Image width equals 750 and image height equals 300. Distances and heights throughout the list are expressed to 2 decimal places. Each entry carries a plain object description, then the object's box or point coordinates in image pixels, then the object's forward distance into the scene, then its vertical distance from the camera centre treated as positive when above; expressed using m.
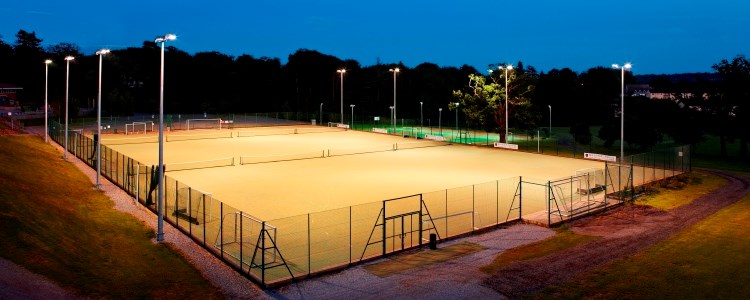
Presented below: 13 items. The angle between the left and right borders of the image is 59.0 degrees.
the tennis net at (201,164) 46.25 -2.83
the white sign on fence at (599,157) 50.68 -2.21
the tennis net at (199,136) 69.94 -1.17
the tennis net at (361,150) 58.53 -2.13
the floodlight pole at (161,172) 24.49 -1.83
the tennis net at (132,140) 63.47 -1.53
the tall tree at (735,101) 74.00 +3.32
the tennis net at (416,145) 64.61 -1.73
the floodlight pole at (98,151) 34.17 -1.39
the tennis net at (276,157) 51.50 -2.53
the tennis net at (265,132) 76.15 -0.73
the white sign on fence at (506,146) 61.84 -1.67
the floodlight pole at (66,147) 46.01 -1.59
